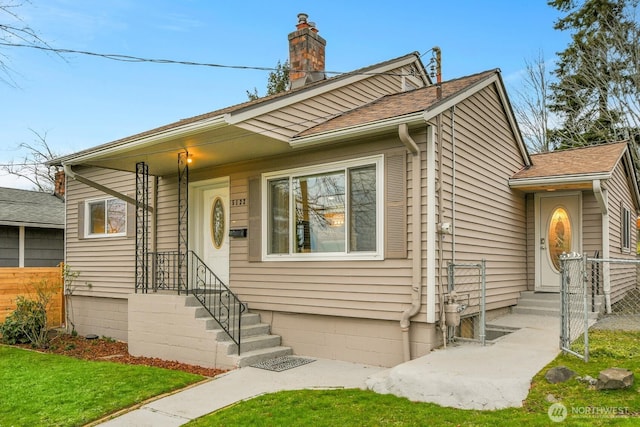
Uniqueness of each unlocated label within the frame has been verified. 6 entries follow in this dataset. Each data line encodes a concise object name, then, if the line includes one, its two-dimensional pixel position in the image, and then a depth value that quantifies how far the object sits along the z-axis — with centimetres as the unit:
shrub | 920
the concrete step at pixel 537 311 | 822
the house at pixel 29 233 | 1234
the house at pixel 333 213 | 618
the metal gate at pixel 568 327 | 500
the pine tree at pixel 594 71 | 1848
